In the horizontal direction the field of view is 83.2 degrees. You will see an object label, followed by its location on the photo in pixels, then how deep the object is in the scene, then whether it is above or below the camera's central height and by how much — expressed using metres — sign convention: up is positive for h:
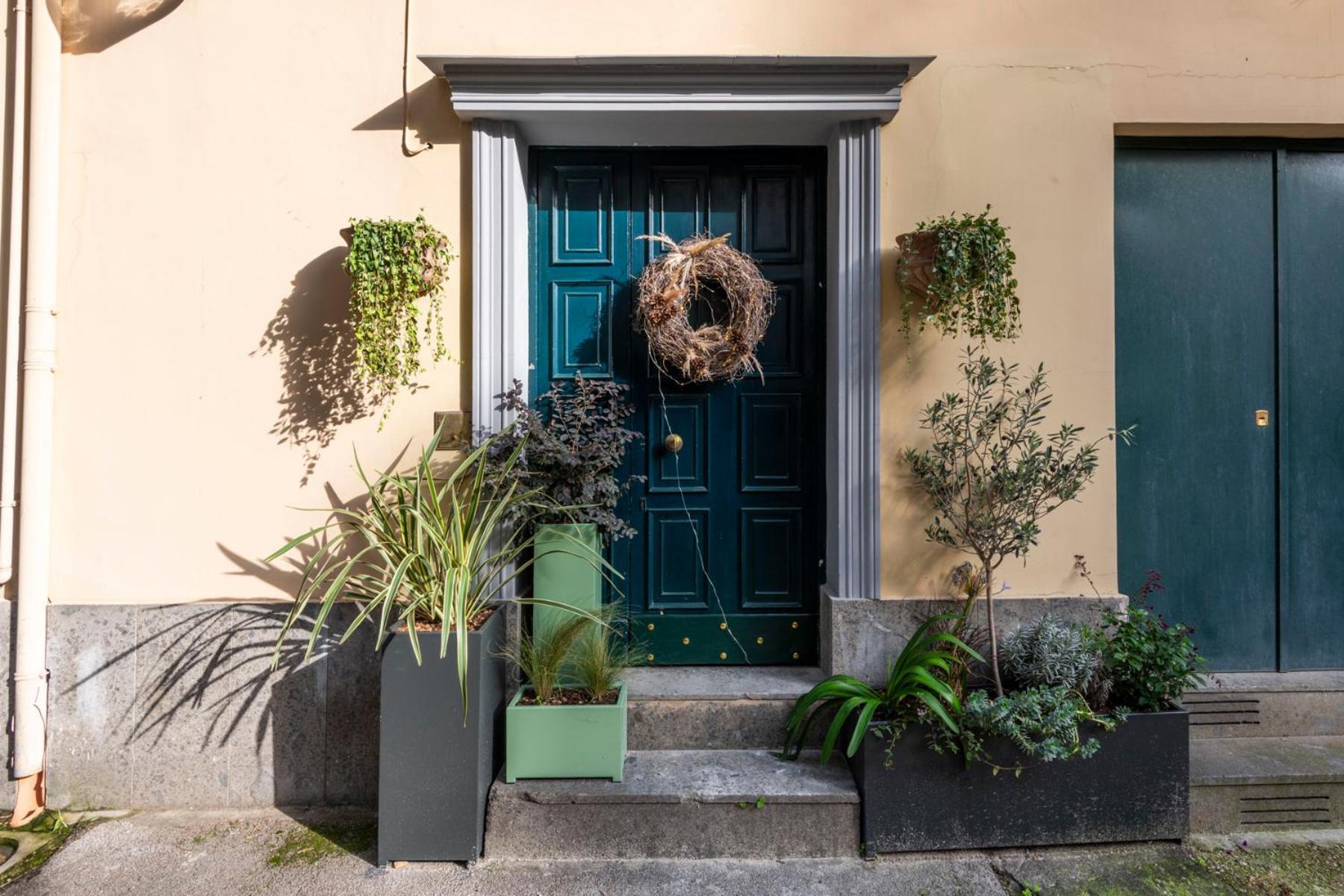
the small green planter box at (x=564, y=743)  2.87 -1.07
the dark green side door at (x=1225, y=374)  3.54 +0.42
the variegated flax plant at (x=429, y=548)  2.75 -0.36
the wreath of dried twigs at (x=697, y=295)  3.25 +0.67
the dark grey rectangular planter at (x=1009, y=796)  2.83 -1.25
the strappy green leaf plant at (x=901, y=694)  2.85 -0.91
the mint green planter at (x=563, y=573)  3.09 -0.46
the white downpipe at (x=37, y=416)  3.15 +0.18
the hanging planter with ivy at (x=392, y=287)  2.99 +0.70
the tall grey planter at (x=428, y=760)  2.72 -1.09
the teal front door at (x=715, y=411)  3.55 +0.24
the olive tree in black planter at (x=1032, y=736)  2.81 -1.02
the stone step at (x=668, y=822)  2.81 -1.35
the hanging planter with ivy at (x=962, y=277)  3.04 +0.76
